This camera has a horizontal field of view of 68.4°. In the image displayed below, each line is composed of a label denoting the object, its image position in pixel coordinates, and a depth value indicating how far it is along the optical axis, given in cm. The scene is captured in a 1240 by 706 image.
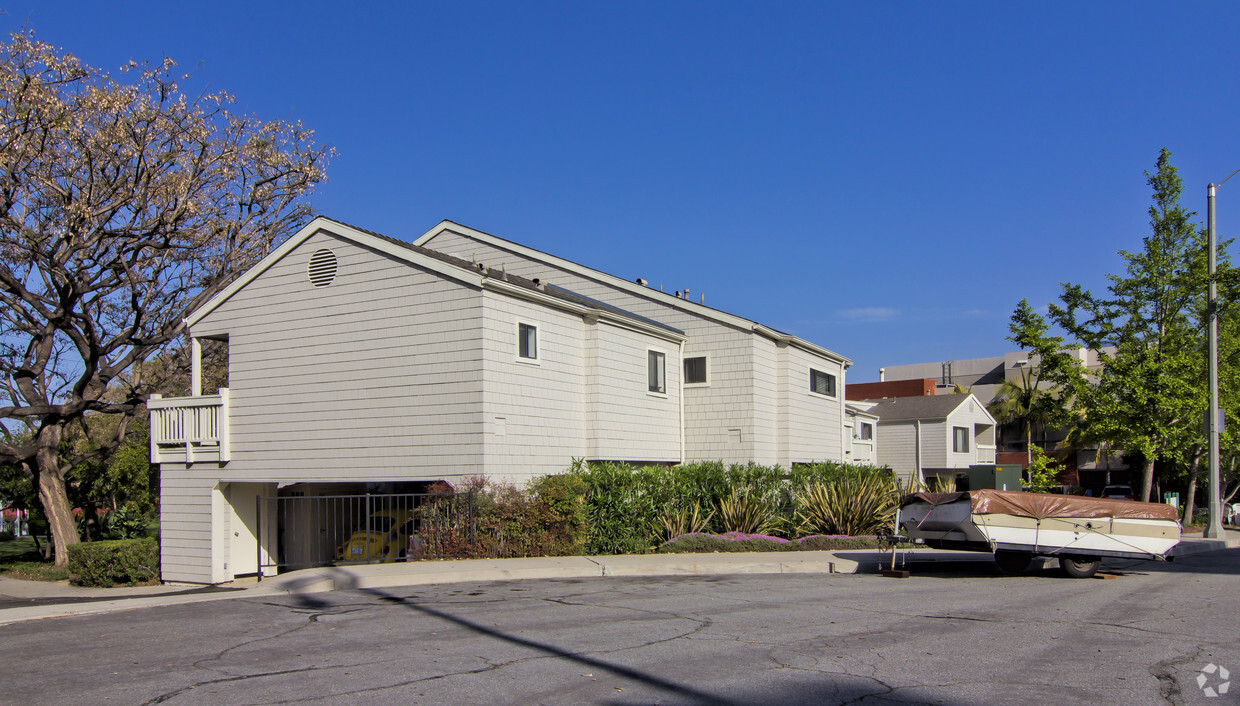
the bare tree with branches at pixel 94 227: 2205
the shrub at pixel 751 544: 1900
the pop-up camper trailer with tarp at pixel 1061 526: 1470
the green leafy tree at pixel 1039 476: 2427
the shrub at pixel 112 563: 2127
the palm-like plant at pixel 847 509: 2103
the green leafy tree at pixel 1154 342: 2534
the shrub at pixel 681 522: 1981
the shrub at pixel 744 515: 2047
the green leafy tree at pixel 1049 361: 2536
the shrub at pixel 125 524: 3397
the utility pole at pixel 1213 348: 2297
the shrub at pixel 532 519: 1733
